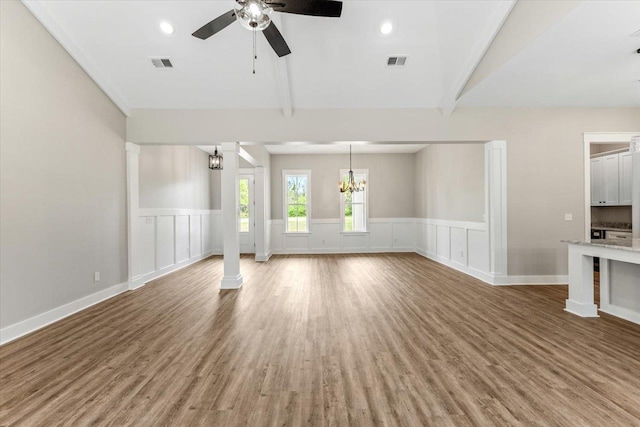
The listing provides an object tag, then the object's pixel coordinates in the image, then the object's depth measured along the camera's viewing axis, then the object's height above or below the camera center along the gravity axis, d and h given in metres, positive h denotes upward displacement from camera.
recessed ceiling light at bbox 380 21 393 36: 3.92 +2.35
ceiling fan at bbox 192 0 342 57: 2.43 +1.76
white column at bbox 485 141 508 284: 5.18 +0.01
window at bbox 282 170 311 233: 9.55 +0.42
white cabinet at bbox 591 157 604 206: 6.42 +0.64
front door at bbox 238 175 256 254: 9.55 -0.09
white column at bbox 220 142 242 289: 5.17 -0.16
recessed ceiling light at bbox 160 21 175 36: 3.88 +2.34
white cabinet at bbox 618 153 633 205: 5.85 +0.64
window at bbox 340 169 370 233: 9.62 +0.19
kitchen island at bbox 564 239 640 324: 3.41 -0.82
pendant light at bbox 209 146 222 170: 7.70 +1.28
